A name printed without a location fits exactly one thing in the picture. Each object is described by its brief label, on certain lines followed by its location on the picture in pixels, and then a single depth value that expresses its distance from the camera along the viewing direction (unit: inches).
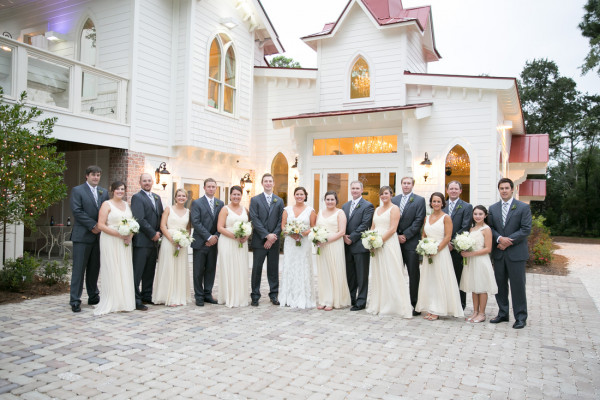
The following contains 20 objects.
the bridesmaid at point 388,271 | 271.0
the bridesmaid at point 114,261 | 262.2
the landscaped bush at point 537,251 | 527.8
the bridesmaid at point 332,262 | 288.7
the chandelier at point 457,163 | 522.6
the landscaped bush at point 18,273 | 307.0
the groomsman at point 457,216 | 270.5
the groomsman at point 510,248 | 252.7
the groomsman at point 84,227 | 265.1
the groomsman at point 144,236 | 278.4
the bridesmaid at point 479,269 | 257.4
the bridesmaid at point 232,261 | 289.1
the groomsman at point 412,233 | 276.8
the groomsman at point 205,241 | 289.3
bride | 291.9
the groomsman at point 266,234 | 297.1
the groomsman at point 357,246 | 288.0
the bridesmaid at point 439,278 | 263.0
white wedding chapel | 479.2
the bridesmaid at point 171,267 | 287.9
